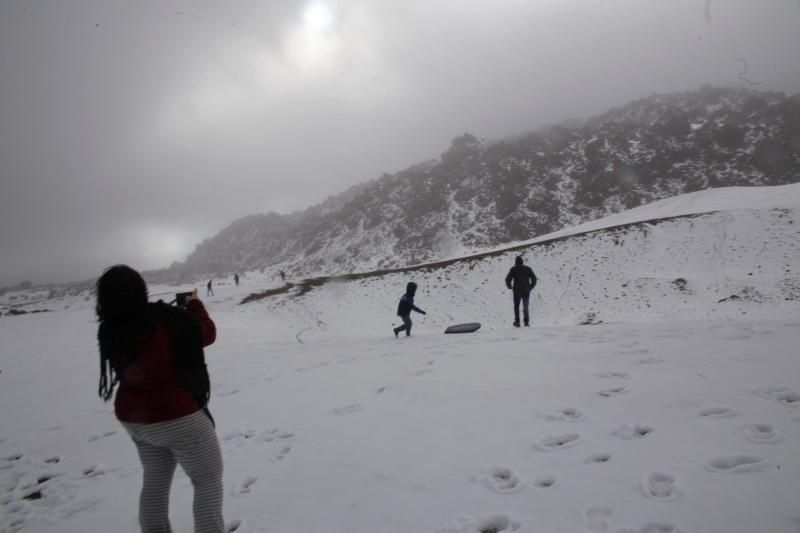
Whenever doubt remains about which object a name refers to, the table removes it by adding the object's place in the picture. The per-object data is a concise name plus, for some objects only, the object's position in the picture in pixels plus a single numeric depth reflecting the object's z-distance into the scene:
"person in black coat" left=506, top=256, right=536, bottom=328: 12.59
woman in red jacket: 2.52
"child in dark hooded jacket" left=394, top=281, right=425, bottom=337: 12.13
